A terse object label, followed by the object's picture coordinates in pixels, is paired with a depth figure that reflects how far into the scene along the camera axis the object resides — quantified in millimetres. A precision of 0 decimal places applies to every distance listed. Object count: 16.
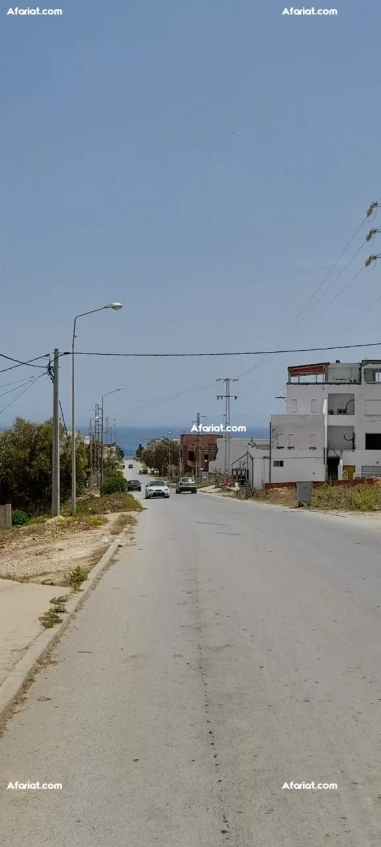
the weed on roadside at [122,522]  25391
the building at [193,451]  138875
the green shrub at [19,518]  37325
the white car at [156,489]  61925
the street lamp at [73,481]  33125
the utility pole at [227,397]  99625
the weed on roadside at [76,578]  13241
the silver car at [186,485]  77000
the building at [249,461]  78000
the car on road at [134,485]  88375
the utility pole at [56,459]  29844
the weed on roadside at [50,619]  9770
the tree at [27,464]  43906
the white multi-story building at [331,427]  76125
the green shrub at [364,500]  34500
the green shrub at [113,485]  59634
